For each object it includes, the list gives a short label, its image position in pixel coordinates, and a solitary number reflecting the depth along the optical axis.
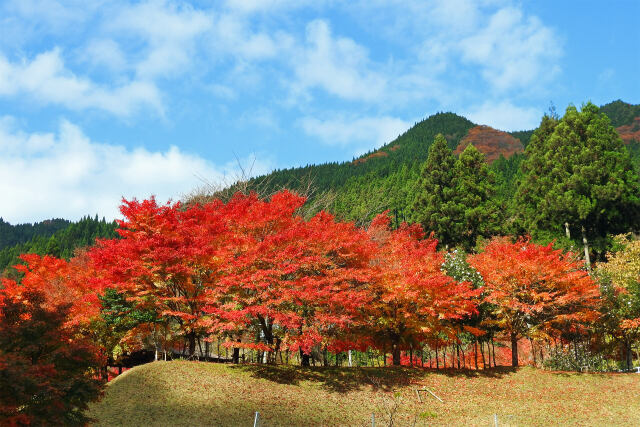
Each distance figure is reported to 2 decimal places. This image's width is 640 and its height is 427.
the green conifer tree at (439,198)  45.84
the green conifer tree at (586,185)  39.06
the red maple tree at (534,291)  26.27
